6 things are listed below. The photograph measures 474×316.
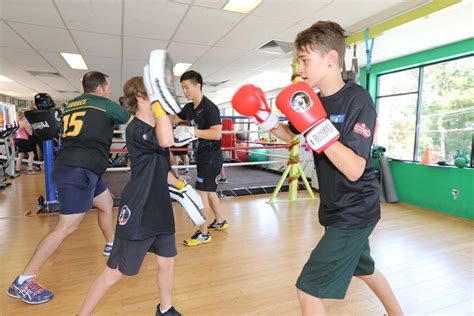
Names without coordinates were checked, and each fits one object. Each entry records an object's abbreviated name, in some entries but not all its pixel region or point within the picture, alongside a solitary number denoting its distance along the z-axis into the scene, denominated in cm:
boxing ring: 441
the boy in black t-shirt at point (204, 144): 241
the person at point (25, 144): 586
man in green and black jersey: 171
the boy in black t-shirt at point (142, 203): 127
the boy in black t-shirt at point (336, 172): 100
